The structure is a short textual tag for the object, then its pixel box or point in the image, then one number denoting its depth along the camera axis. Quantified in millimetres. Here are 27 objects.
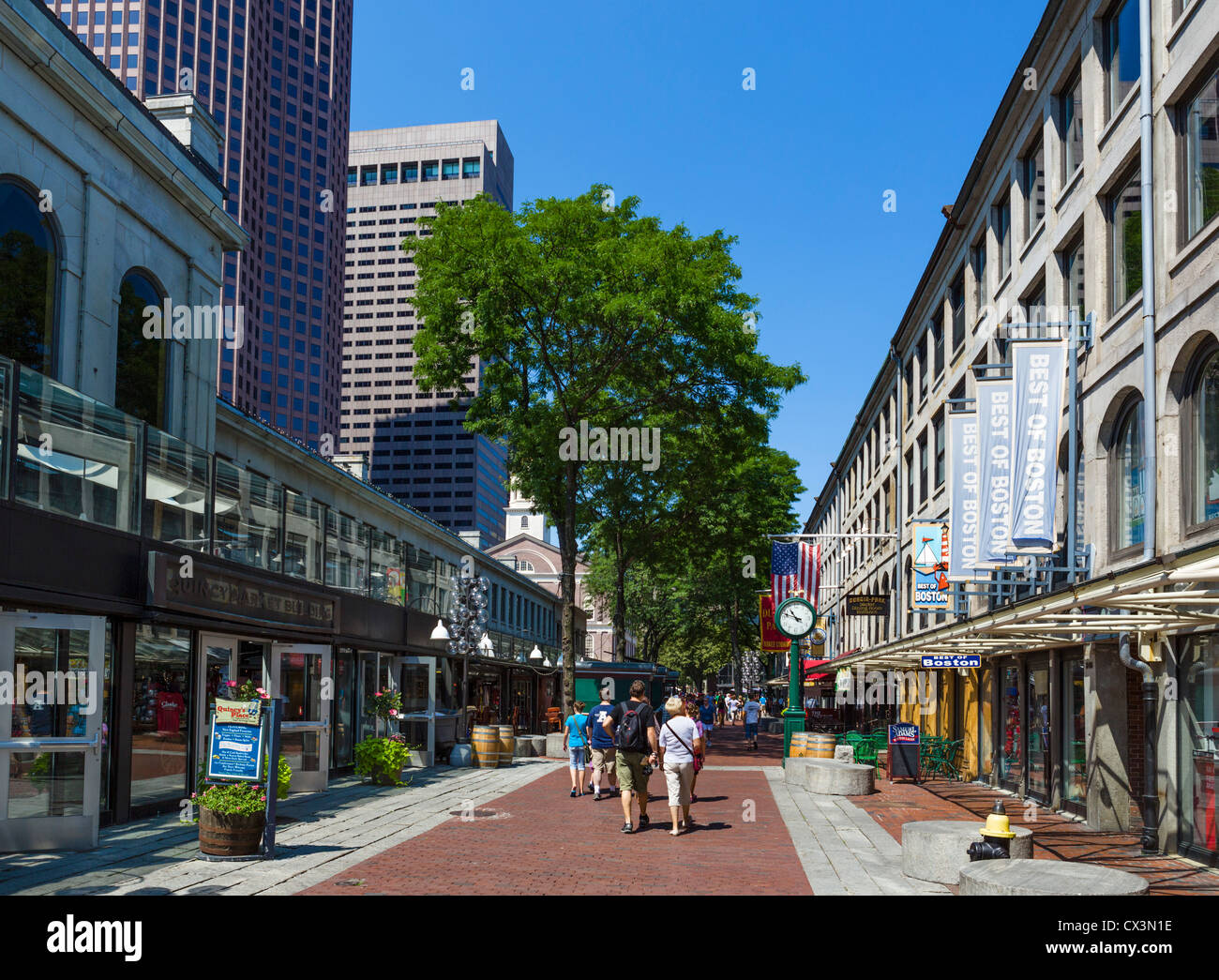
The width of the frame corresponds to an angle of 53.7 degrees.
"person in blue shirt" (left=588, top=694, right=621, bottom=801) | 19484
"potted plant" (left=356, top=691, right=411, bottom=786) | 20312
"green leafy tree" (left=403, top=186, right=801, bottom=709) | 30969
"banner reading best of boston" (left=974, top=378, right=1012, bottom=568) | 18234
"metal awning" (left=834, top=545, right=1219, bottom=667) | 10328
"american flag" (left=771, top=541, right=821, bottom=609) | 35906
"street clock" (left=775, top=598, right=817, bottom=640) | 27453
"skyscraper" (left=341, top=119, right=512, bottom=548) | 179500
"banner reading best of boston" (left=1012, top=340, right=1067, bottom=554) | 16938
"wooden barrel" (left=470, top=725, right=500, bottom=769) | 26531
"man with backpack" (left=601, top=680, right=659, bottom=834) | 15141
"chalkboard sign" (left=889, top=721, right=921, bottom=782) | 23609
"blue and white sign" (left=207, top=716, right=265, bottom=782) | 12102
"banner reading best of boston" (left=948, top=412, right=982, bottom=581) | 20203
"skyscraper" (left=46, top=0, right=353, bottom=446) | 135000
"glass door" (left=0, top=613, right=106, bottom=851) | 12180
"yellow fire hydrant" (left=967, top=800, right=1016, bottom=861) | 9797
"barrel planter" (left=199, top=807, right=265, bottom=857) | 11656
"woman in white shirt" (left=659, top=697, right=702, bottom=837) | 14867
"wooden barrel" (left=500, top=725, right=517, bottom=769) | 27547
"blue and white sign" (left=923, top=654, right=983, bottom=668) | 21719
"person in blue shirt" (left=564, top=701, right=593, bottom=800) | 20172
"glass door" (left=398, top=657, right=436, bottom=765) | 26312
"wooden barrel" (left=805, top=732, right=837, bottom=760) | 26062
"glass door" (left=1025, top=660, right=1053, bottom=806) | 19719
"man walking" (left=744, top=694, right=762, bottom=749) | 37438
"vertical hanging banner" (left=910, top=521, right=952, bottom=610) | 25469
